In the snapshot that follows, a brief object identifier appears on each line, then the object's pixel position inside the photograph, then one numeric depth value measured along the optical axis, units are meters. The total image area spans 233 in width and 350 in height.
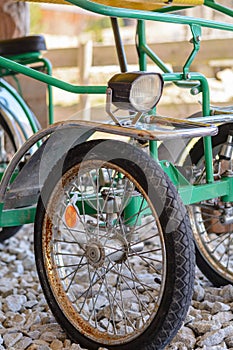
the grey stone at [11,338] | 3.65
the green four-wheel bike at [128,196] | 3.18
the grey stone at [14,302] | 4.16
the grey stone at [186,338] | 3.58
